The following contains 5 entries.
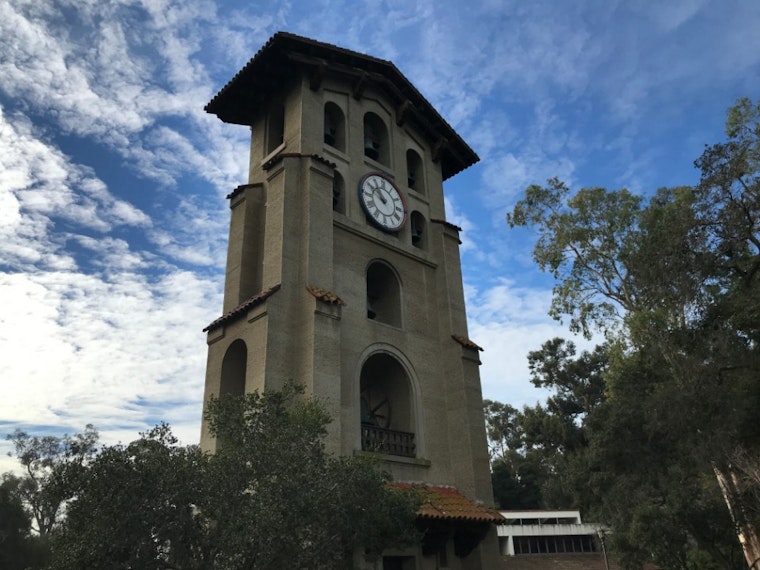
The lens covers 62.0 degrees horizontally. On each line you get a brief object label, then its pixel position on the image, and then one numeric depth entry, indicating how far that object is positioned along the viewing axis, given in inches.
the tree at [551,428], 2164.1
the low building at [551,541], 1868.8
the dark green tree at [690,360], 640.4
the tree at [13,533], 1414.9
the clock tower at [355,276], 672.4
